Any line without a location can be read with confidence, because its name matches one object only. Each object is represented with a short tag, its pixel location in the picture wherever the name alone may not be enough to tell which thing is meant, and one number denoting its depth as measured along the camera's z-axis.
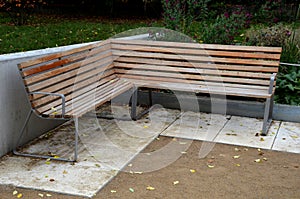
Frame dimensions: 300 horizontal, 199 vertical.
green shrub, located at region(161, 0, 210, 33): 7.39
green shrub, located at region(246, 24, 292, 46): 7.43
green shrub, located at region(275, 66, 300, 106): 6.35
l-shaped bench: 4.96
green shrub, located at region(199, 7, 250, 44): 7.28
